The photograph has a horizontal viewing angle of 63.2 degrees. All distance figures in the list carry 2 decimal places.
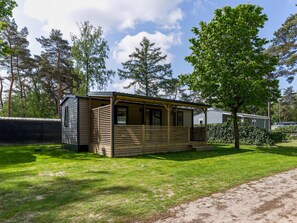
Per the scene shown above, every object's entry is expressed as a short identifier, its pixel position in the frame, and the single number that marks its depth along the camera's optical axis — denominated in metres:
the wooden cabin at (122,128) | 10.35
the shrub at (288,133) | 17.83
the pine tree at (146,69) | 31.73
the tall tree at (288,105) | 49.19
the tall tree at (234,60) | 12.69
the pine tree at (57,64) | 28.05
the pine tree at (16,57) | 26.38
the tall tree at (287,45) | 21.08
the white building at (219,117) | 24.81
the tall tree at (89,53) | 22.80
